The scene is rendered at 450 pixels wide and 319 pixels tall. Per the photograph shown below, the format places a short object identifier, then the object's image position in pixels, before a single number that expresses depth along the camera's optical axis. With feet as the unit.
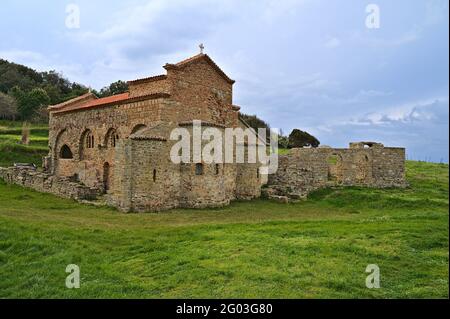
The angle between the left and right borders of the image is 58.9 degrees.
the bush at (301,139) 152.25
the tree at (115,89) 212.43
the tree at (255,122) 206.71
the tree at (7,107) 175.42
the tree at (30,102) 160.44
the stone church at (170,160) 60.44
